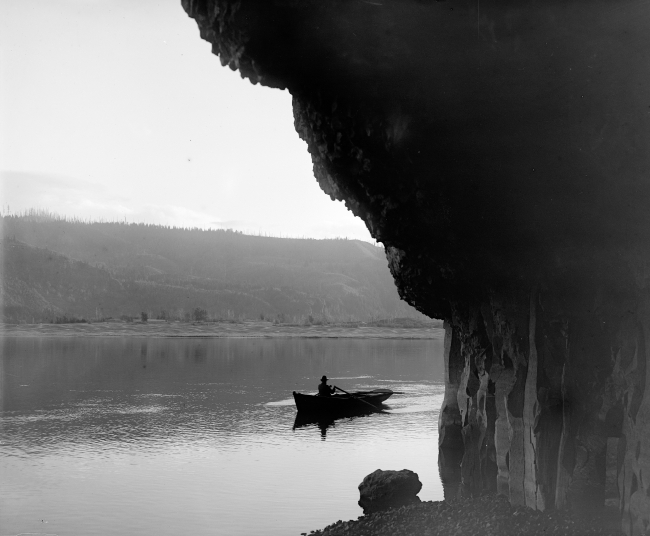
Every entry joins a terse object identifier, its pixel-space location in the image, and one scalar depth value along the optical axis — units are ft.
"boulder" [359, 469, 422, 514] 58.29
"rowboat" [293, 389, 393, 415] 109.09
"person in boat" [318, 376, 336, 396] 108.99
